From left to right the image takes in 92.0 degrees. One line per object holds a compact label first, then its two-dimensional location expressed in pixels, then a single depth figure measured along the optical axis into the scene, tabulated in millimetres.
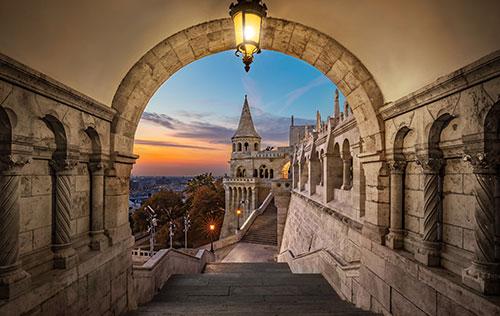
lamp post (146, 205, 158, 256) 13469
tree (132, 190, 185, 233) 40875
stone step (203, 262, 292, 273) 8288
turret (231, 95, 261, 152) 37344
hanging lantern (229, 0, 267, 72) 2580
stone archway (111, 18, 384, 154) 4012
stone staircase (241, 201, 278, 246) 18562
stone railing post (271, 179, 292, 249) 18234
